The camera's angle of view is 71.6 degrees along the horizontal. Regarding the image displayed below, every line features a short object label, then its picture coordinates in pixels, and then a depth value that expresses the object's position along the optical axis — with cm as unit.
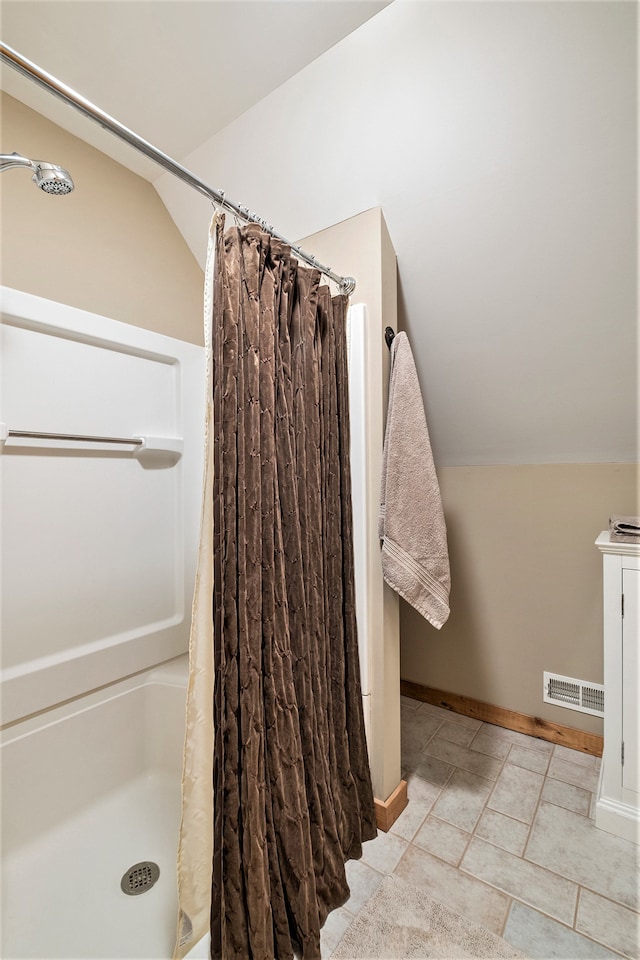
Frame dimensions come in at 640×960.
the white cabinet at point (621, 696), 148
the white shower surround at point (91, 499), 134
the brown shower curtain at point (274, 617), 100
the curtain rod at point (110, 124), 75
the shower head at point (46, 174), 94
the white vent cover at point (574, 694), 194
